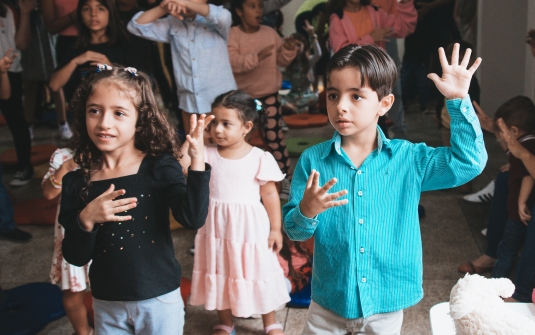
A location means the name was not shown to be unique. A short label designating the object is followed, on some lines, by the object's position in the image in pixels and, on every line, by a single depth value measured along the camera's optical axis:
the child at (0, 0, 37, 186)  4.81
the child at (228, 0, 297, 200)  4.02
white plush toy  1.25
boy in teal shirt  1.71
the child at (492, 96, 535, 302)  2.92
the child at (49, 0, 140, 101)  3.42
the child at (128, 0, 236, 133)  3.64
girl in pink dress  2.71
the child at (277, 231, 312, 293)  3.12
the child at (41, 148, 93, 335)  2.50
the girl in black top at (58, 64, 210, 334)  1.89
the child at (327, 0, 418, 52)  4.07
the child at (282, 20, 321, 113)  6.65
